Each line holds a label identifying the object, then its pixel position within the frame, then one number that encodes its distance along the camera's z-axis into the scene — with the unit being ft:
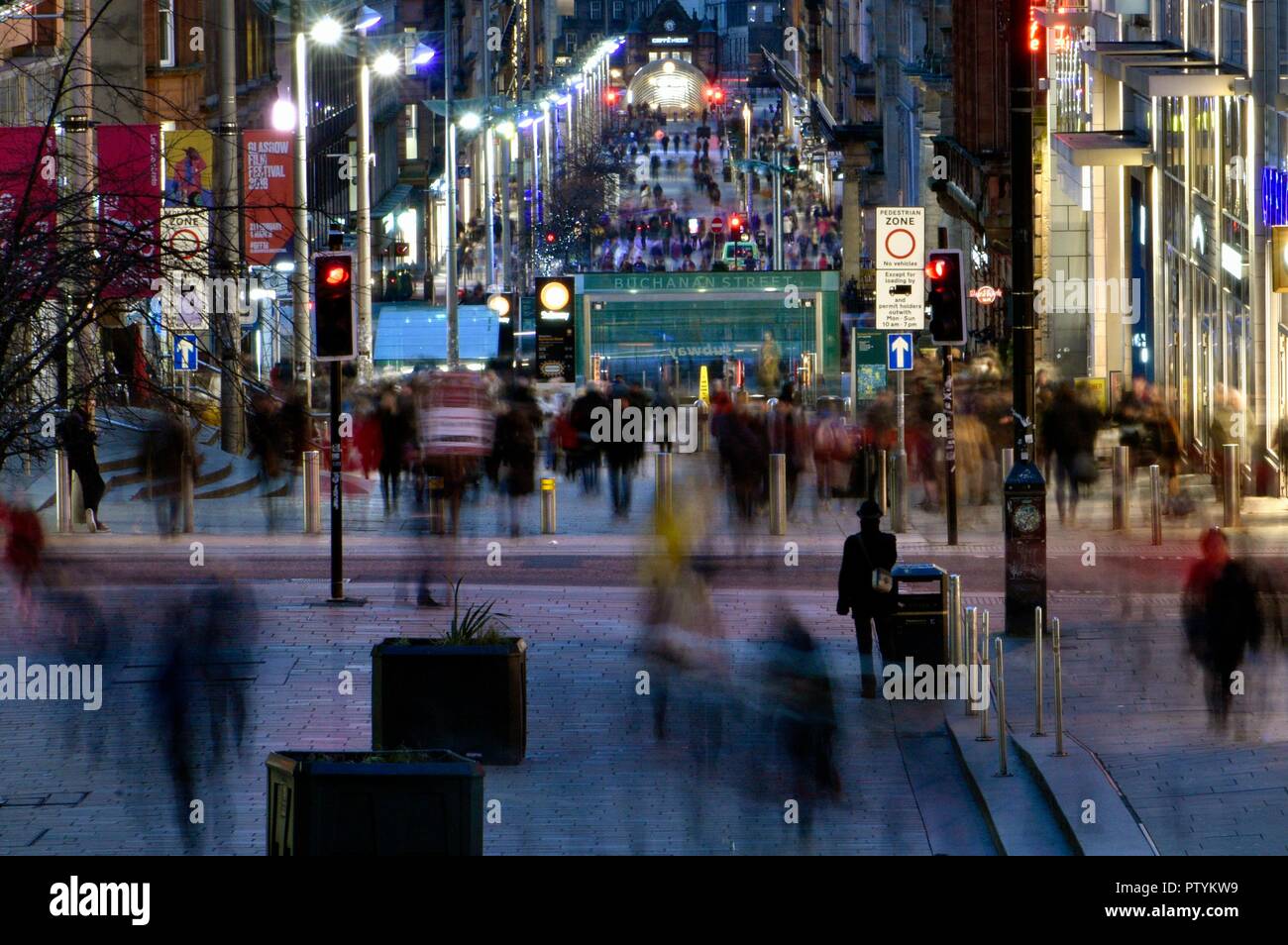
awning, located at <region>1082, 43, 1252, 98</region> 96.48
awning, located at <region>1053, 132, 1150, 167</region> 118.52
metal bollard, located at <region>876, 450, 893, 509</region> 89.56
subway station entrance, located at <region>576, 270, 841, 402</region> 139.13
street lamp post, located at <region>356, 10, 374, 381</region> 126.21
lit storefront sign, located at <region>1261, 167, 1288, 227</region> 86.69
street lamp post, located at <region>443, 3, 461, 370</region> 145.18
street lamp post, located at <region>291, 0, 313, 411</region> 109.15
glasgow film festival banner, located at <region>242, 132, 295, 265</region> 97.19
